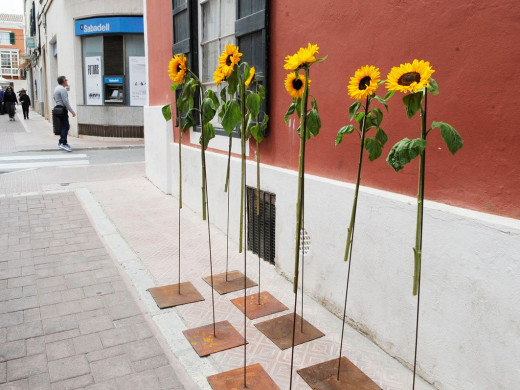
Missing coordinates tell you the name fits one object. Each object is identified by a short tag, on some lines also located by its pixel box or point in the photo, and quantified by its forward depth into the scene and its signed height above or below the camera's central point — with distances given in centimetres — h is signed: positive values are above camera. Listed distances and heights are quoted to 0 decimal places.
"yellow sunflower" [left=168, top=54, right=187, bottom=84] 329 +30
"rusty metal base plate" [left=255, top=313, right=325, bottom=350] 331 -160
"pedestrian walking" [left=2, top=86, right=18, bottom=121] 2792 +49
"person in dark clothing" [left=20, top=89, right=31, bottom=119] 2855 +46
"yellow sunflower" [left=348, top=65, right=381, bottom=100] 216 +14
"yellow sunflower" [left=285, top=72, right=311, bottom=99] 261 +15
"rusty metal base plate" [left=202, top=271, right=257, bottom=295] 420 -158
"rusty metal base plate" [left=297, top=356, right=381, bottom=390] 279 -161
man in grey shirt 1338 +25
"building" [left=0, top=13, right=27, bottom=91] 6638 +896
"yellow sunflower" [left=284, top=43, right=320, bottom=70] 222 +26
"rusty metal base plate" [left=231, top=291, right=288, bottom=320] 375 -159
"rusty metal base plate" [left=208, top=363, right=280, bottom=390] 278 -161
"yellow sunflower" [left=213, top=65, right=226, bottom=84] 282 +22
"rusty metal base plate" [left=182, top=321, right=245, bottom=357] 321 -161
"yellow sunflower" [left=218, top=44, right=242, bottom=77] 275 +31
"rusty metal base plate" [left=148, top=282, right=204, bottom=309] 391 -158
